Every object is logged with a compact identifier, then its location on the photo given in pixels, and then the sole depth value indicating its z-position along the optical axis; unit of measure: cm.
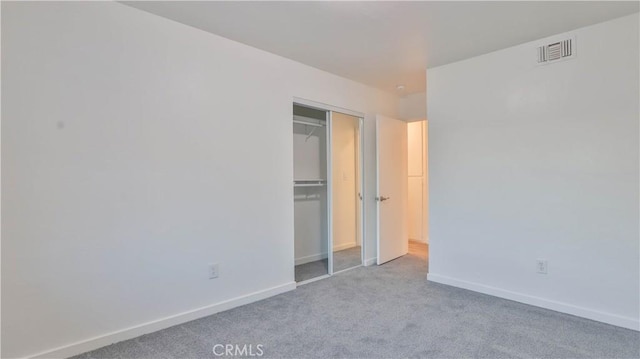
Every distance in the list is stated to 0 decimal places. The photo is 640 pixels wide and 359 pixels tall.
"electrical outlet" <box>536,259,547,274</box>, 298
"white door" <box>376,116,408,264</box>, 436
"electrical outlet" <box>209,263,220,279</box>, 284
